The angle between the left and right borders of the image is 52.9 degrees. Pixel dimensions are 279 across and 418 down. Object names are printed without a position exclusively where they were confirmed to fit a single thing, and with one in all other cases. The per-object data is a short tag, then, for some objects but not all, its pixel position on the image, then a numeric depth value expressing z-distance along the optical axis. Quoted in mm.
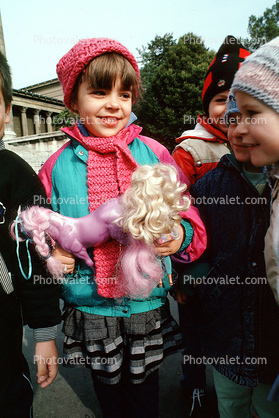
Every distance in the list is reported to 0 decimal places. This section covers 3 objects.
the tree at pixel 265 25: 32625
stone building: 30978
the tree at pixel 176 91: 19125
